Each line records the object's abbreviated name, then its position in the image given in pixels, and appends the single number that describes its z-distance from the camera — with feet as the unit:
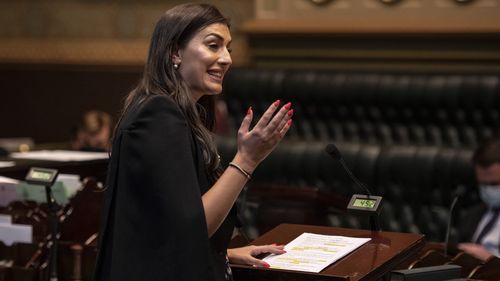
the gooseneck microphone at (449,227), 25.98
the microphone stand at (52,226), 24.20
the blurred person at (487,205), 34.73
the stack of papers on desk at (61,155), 30.32
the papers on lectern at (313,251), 17.62
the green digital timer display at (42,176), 24.67
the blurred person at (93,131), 44.80
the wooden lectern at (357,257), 16.98
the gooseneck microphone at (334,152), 20.06
